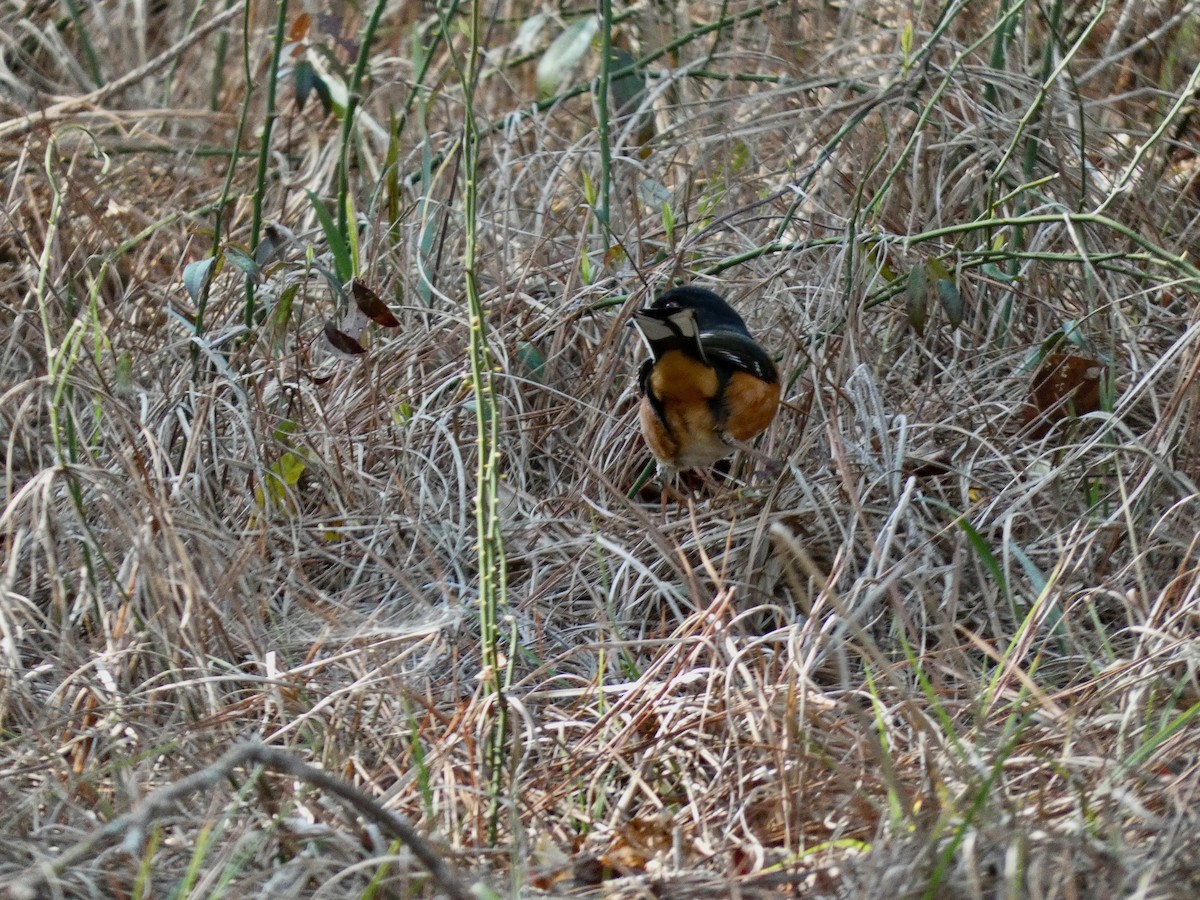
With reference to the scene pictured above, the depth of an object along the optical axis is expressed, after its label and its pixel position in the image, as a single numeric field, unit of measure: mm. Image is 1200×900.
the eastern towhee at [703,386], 6746
